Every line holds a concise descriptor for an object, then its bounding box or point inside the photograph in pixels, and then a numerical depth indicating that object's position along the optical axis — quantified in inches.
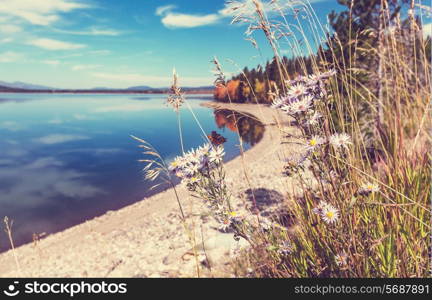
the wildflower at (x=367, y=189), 14.7
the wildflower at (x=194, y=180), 16.7
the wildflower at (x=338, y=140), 13.6
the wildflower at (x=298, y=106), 13.1
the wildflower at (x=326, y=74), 13.4
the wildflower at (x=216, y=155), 16.7
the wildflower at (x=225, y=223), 17.1
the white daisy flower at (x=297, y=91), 13.7
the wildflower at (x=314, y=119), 13.6
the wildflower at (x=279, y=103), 13.9
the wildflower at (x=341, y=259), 15.1
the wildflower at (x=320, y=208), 14.9
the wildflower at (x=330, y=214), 14.3
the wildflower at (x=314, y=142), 13.3
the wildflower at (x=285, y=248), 18.1
